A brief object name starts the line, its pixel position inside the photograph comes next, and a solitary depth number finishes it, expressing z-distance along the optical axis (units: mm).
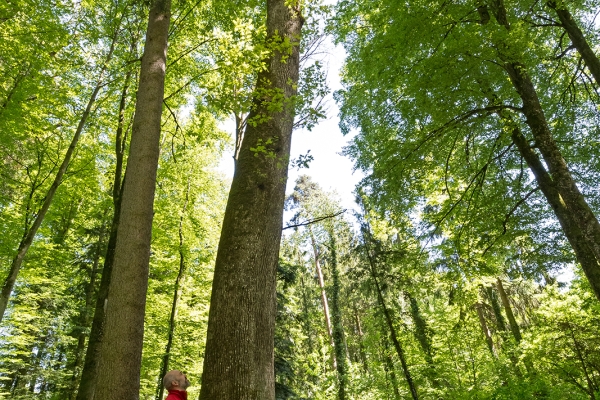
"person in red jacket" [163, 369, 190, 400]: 3037
